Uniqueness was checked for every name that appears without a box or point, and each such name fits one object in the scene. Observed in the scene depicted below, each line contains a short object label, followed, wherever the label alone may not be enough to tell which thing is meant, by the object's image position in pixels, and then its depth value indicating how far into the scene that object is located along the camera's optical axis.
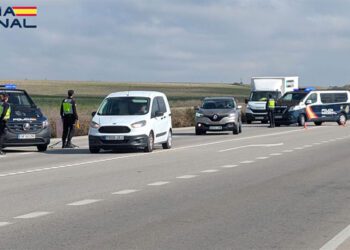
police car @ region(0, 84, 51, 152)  26.14
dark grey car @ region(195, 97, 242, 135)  38.38
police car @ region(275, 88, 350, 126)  50.00
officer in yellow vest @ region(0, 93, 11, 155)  25.23
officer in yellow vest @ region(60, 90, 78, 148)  28.14
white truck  54.06
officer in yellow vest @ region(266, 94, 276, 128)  48.09
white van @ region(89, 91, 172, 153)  25.19
